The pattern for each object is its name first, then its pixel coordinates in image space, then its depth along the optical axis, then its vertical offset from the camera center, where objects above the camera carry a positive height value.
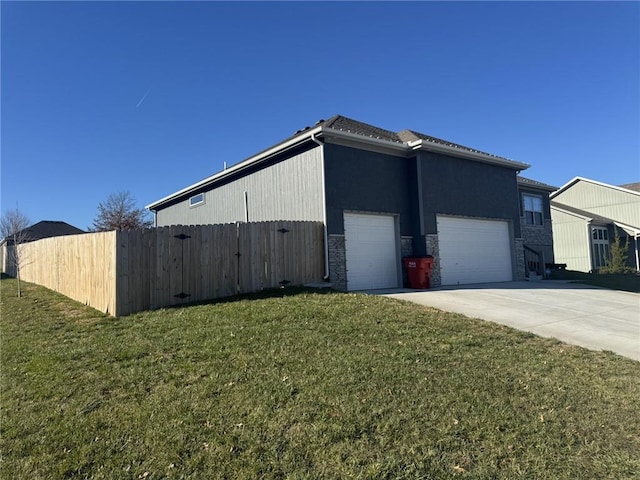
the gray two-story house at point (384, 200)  11.39 +2.03
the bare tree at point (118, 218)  35.91 +4.67
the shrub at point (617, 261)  23.52 -0.45
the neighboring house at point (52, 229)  41.83 +4.66
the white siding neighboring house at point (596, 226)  25.77 +1.88
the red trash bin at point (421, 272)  12.13 -0.37
